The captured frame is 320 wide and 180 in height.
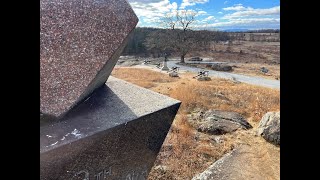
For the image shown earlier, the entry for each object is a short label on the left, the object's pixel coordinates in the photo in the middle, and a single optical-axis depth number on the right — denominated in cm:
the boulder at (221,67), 1944
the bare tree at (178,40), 2469
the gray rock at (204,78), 1317
